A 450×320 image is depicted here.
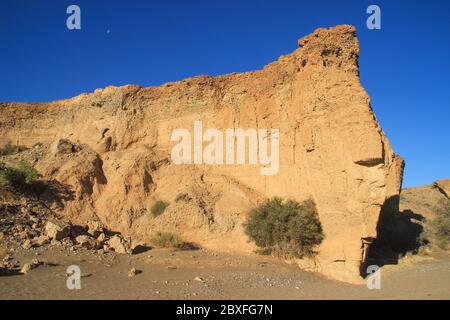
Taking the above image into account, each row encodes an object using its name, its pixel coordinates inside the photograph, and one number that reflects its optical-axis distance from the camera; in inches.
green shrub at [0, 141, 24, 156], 788.7
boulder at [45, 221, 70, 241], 463.8
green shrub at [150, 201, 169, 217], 619.2
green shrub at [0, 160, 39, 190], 564.4
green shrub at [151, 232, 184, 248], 532.4
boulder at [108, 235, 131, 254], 480.5
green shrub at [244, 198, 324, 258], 489.1
